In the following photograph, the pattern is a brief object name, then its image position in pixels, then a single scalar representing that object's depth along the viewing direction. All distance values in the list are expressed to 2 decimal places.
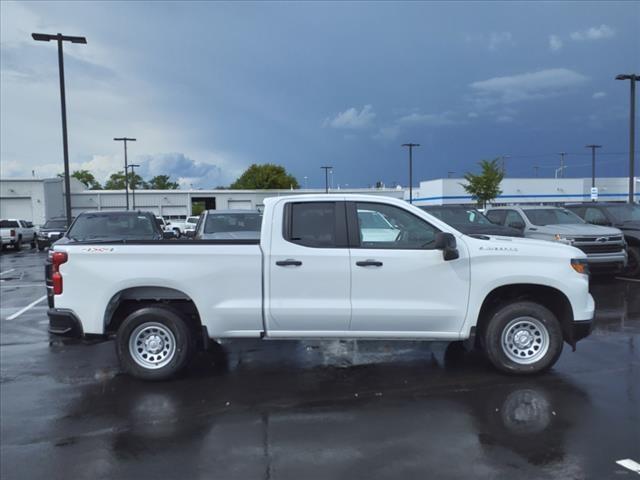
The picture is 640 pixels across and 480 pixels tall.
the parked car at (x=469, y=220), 12.77
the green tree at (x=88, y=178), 114.25
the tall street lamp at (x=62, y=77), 17.97
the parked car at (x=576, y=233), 12.48
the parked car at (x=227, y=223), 11.92
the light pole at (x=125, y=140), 40.97
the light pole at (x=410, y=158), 48.54
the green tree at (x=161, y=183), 119.24
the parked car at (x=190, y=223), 41.88
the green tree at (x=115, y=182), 111.25
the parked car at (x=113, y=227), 11.15
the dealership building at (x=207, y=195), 52.41
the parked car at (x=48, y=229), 27.06
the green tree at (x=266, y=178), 90.44
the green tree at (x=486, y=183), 49.19
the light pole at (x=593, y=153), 48.20
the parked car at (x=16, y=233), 28.48
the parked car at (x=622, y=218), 13.70
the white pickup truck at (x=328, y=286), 5.70
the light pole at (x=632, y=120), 22.91
